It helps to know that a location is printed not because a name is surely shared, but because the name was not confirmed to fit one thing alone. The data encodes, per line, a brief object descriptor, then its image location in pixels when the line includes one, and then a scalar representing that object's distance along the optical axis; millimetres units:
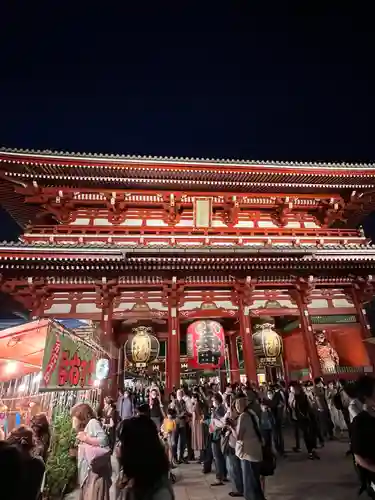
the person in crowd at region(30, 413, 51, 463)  3943
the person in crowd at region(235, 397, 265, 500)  4816
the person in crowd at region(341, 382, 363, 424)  5594
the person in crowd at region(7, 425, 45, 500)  2660
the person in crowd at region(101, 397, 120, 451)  7586
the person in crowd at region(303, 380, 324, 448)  8422
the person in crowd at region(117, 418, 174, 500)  2139
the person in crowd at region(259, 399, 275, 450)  7033
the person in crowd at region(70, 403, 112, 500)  4234
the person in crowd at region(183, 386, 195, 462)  8492
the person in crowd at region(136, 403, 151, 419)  5505
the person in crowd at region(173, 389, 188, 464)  8141
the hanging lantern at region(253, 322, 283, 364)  12562
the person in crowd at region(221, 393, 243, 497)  5699
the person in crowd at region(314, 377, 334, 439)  9805
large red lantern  11555
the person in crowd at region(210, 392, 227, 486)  6566
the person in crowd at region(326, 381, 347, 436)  10867
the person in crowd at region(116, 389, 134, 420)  8922
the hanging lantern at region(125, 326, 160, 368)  11719
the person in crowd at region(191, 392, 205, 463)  8461
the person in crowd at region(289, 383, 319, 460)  7922
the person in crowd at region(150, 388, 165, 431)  8555
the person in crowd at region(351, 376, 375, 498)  3355
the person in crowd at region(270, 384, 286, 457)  8416
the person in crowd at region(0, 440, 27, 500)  2064
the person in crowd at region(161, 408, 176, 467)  7336
